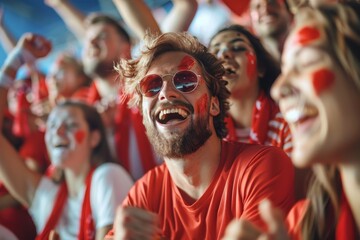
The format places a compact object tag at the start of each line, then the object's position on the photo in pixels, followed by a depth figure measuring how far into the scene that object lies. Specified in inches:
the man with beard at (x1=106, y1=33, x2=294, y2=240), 59.0
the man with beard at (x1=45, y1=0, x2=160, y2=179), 97.3
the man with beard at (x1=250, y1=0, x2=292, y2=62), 91.9
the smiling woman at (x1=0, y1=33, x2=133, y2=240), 84.6
